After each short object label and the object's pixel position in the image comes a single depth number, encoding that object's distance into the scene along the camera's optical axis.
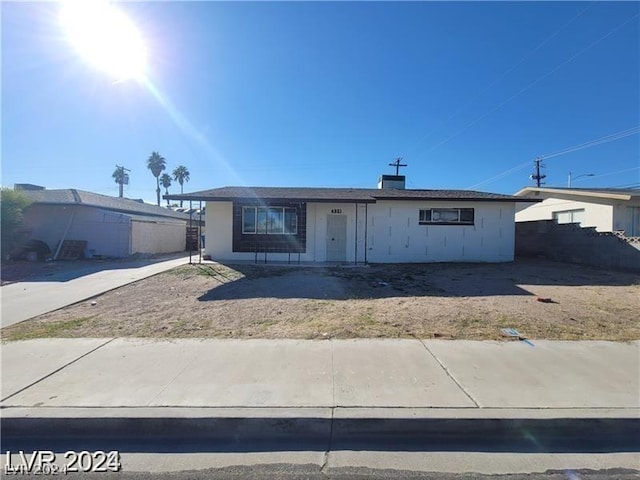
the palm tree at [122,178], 43.94
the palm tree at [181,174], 66.62
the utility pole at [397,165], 29.44
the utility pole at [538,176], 37.81
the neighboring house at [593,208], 17.11
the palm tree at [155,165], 57.75
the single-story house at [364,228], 15.61
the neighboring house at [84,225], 18.25
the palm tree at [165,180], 62.73
